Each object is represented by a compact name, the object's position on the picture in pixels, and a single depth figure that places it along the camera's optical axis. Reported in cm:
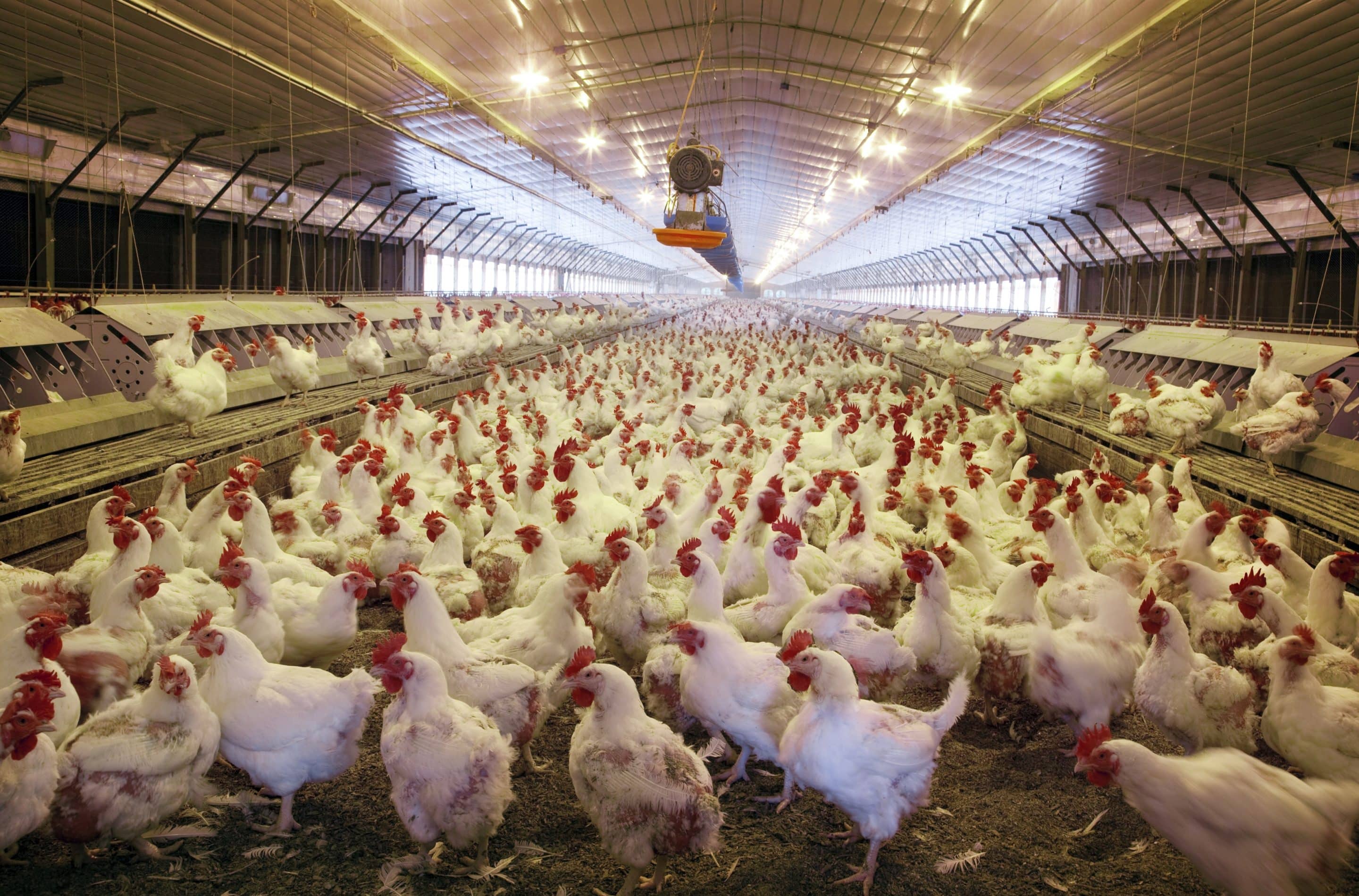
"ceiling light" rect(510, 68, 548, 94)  1098
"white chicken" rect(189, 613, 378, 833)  299
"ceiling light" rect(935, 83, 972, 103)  1088
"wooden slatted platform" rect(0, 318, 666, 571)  452
